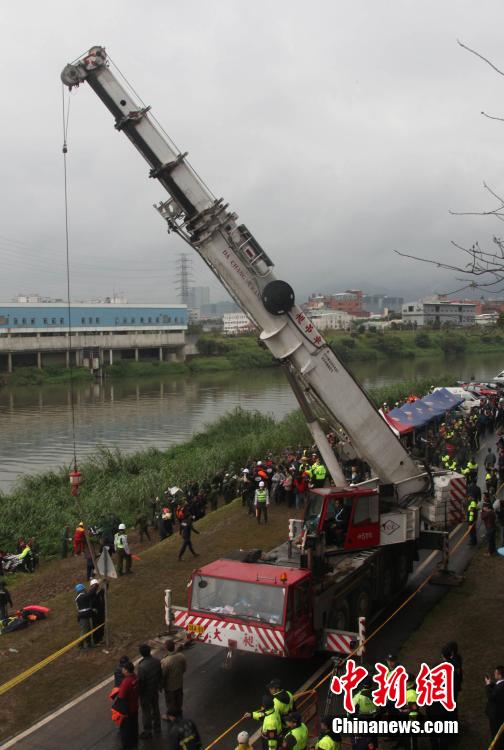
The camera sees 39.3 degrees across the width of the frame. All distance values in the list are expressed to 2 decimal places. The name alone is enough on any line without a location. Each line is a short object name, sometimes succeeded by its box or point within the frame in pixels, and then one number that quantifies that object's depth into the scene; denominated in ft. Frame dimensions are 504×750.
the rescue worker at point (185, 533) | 49.32
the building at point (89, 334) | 252.83
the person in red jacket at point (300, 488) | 63.62
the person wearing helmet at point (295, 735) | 22.20
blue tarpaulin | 82.48
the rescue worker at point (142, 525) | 59.67
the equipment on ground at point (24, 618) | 39.96
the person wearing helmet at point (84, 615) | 36.60
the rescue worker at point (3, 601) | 41.22
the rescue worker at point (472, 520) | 50.78
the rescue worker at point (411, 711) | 24.94
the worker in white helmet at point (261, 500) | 58.18
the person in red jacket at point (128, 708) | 27.02
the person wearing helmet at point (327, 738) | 21.33
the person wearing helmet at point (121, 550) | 46.80
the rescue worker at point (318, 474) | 61.62
